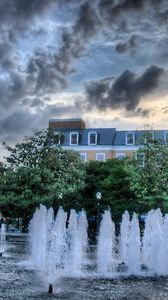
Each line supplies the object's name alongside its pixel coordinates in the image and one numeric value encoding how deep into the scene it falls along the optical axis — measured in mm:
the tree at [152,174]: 37406
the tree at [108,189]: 45250
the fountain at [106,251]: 17688
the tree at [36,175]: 35812
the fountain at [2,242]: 27380
